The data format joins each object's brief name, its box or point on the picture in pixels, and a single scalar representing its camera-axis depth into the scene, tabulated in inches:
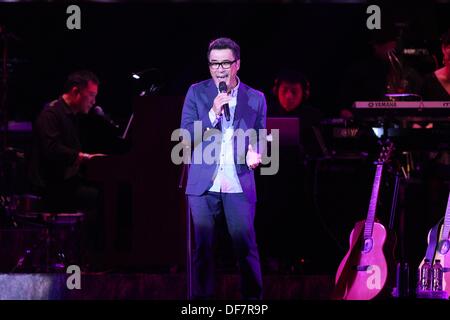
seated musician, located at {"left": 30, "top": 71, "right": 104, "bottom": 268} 657.6
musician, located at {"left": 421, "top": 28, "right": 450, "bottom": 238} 590.2
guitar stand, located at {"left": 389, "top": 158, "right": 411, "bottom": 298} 545.6
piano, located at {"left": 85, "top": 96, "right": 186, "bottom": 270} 595.2
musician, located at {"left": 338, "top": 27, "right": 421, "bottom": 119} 665.0
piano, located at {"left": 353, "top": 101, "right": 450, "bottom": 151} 542.6
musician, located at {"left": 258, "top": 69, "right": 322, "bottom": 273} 660.7
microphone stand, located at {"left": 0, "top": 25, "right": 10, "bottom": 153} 702.5
